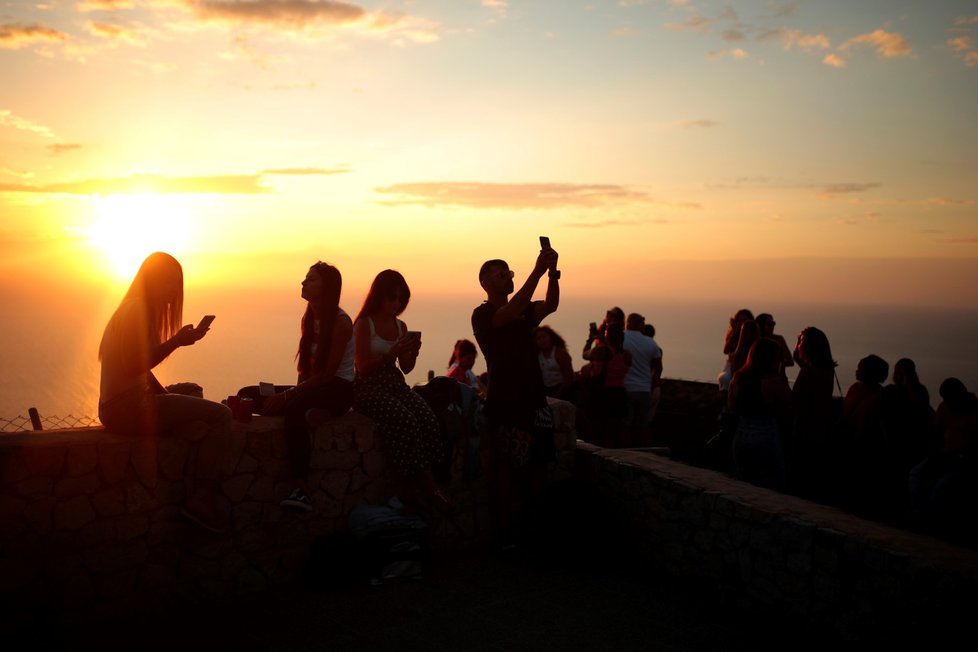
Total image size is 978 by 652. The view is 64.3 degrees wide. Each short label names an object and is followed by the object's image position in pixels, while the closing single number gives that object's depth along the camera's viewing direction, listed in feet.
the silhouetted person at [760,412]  20.31
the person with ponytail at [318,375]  18.30
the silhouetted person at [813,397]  23.61
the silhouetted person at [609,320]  31.78
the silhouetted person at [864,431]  24.38
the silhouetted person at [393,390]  19.48
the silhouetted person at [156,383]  15.99
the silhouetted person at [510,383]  20.04
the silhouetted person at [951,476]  19.52
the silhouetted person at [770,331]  28.45
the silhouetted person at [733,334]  29.85
